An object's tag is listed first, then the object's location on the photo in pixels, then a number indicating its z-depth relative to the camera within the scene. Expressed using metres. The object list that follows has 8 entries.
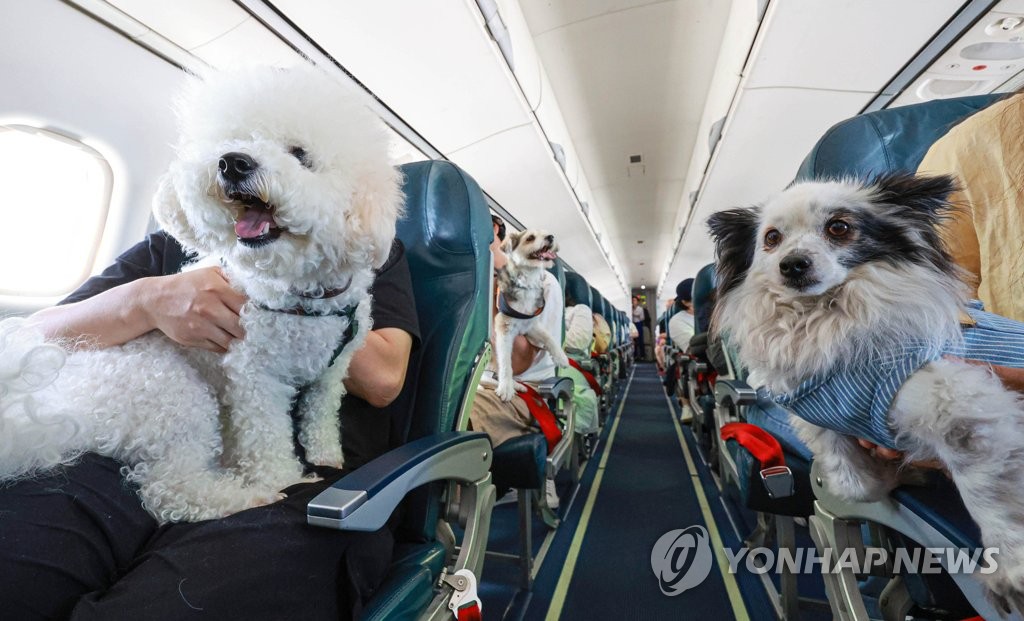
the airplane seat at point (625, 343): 9.59
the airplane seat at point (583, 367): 3.24
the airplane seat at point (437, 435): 0.73
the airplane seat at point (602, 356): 5.00
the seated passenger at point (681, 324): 4.95
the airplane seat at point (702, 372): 3.19
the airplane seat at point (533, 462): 1.66
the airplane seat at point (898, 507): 0.75
